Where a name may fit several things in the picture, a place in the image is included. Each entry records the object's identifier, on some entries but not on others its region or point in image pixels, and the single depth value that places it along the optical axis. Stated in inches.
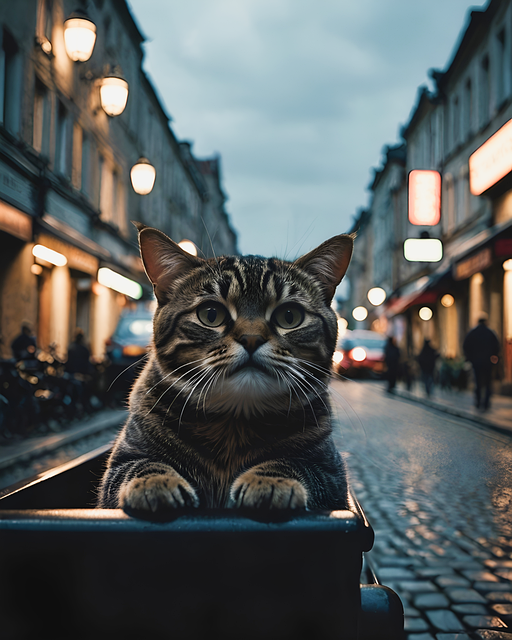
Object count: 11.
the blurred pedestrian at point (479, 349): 417.3
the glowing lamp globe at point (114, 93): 279.0
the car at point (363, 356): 917.8
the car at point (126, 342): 517.3
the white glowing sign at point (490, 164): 235.8
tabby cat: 59.6
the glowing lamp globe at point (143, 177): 352.7
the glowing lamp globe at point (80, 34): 253.1
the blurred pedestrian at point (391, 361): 711.1
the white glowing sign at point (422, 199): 475.8
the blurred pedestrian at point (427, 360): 657.5
